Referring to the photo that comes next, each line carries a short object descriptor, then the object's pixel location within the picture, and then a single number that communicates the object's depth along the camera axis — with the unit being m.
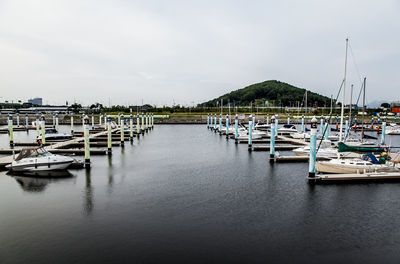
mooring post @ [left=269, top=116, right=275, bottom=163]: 33.99
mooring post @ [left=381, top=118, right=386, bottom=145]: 46.64
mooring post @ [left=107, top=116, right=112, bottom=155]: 38.29
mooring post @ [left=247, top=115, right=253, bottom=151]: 43.31
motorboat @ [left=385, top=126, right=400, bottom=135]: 69.06
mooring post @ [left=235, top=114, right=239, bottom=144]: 51.61
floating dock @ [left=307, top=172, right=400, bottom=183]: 24.44
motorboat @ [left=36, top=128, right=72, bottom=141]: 50.44
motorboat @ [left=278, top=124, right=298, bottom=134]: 62.99
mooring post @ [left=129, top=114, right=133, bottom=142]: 54.13
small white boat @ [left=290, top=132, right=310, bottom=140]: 52.12
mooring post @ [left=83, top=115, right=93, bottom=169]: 29.49
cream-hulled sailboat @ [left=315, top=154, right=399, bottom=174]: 25.47
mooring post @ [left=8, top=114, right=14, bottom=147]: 43.19
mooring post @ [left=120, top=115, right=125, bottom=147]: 46.22
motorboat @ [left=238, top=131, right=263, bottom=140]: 53.91
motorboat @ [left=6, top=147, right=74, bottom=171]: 26.72
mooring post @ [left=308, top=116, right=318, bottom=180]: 24.09
